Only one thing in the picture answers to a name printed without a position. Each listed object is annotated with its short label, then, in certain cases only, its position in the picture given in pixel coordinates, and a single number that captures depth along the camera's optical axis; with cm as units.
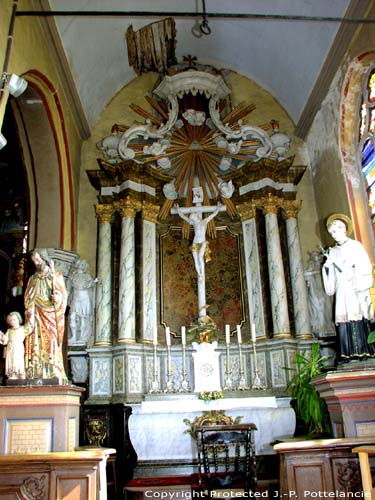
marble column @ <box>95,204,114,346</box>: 801
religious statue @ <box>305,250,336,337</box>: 819
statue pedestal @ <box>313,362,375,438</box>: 468
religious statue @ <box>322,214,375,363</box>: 534
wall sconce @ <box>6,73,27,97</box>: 507
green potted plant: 599
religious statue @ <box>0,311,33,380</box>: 526
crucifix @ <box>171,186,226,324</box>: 846
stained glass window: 759
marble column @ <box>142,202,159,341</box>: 815
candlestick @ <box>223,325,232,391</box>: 757
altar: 665
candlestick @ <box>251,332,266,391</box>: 762
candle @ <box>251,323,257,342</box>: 762
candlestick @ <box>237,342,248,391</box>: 756
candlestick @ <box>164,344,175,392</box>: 753
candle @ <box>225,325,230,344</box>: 753
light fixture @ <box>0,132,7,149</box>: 511
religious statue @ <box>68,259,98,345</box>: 808
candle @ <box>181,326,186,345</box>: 755
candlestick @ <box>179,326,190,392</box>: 750
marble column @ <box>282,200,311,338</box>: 812
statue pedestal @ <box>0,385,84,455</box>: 479
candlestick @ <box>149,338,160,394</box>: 745
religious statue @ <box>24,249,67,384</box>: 536
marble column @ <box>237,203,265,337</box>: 828
